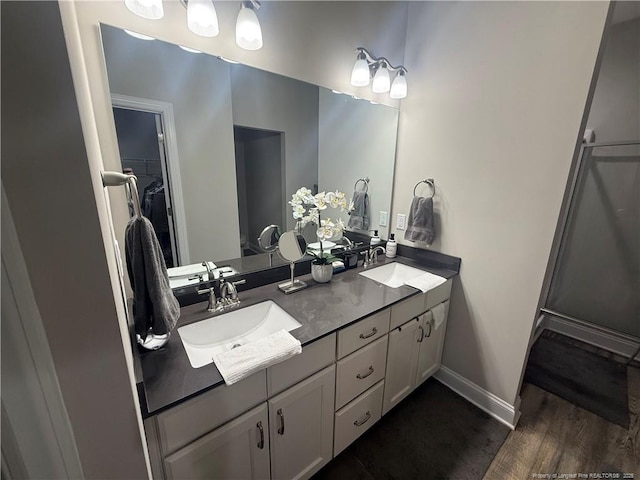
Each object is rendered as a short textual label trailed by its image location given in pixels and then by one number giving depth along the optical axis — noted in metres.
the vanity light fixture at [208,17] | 0.93
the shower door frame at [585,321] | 2.14
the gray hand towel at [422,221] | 1.80
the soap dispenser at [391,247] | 2.02
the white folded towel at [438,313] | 1.69
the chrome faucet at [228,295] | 1.27
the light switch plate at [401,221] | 2.02
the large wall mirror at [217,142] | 1.04
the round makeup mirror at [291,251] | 1.46
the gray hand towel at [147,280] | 0.77
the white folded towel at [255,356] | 0.84
